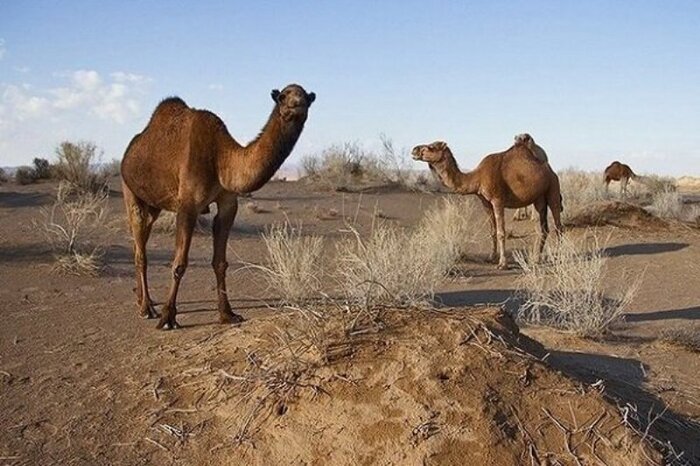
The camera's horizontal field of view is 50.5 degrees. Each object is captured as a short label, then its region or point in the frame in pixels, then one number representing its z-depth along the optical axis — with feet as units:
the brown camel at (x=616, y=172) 103.55
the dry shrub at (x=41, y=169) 85.46
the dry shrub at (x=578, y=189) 67.97
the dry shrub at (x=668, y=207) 80.53
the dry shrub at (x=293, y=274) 31.63
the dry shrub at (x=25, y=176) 84.64
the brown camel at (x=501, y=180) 50.98
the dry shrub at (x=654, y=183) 119.85
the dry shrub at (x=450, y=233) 46.64
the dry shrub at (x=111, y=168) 86.15
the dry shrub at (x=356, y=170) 96.21
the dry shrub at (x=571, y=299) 31.83
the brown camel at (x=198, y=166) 26.21
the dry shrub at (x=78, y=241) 38.22
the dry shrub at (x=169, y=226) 53.42
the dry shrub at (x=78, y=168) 76.78
